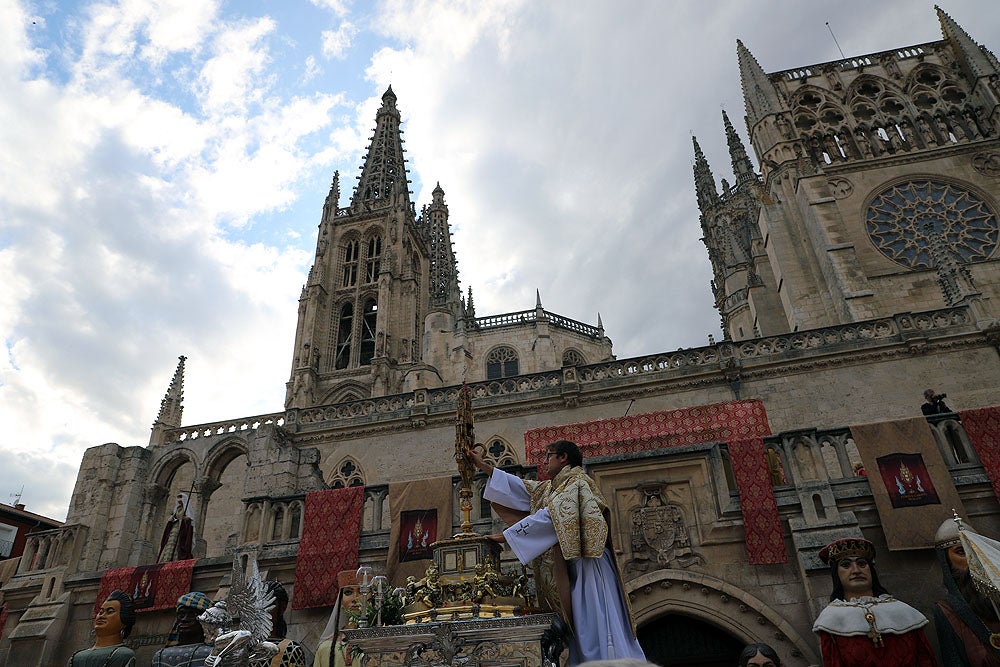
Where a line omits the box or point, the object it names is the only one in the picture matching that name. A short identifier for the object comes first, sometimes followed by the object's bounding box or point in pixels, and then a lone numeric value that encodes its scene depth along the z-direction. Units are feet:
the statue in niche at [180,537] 39.81
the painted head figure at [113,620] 18.48
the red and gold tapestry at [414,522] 28.89
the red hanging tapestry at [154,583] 32.53
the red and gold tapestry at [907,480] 23.45
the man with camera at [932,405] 34.63
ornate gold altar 13.65
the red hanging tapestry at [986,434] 24.82
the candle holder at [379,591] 14.65
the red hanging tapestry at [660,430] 43.70
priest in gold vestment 13.51
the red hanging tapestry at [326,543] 29.14
